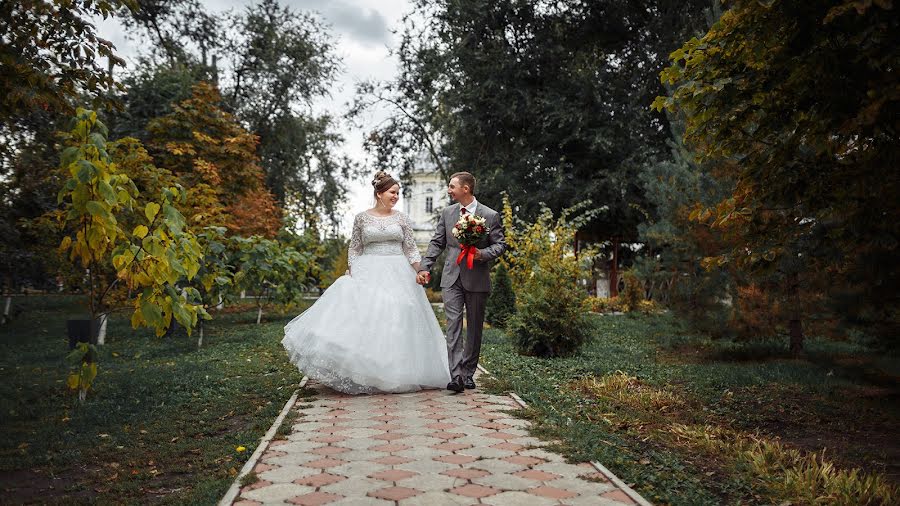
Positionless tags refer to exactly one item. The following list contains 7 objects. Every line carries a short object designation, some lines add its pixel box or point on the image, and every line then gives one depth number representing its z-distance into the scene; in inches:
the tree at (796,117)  183.2
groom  286.2
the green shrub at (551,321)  403.9
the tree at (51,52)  222.1
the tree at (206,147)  585.0
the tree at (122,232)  208.1
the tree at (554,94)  876.0
